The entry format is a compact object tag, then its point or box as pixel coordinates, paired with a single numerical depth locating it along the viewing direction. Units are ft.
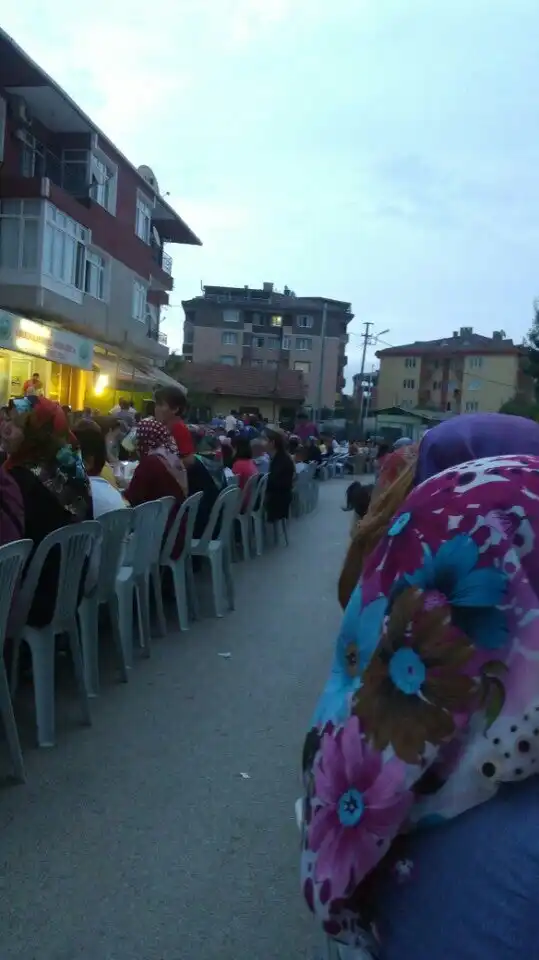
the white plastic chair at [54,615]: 16.08
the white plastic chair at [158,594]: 24.93
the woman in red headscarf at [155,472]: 26.43
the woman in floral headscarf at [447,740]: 4.50
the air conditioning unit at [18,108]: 85.97
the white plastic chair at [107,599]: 19.45
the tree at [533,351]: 145.89
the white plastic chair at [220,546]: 29.09
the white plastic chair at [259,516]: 44.15
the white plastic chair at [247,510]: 41.06
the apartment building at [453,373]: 323.78
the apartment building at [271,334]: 310.24
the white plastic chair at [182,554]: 25.90
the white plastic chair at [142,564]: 21.90
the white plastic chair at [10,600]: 14.03
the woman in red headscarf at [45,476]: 16.58
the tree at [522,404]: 128.41
